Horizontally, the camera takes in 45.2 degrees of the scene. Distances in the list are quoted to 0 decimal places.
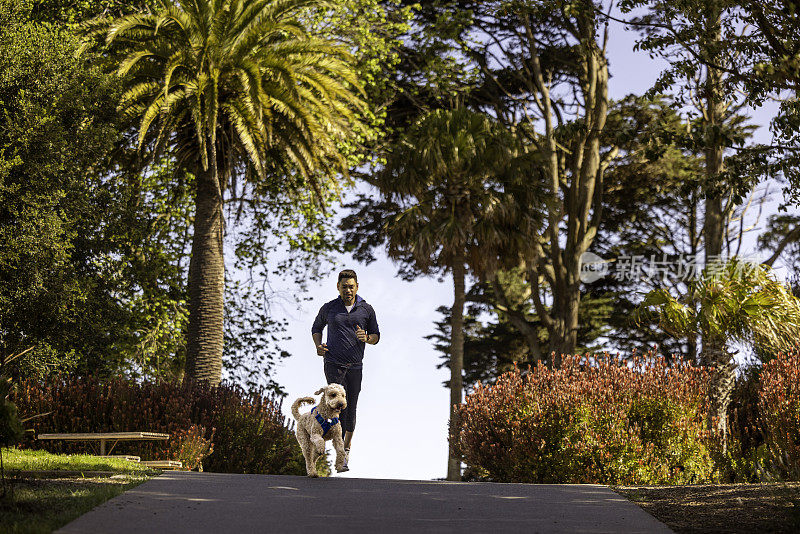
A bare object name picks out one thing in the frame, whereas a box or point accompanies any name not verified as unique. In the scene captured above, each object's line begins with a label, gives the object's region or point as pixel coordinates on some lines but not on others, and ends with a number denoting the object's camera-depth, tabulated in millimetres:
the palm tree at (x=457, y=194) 28234
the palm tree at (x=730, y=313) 17500
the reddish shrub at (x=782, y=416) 13766
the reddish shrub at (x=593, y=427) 13688
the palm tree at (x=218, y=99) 20047
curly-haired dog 11133
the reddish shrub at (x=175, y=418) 15117
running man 12859
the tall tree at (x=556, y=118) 30719
